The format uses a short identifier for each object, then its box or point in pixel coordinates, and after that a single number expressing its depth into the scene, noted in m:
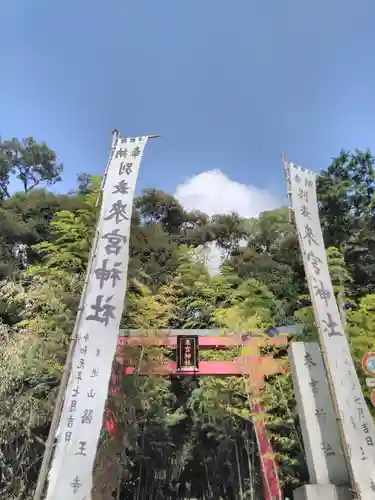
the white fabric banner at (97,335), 4.30
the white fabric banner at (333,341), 5.15
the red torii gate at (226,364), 8.89
